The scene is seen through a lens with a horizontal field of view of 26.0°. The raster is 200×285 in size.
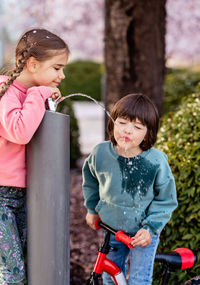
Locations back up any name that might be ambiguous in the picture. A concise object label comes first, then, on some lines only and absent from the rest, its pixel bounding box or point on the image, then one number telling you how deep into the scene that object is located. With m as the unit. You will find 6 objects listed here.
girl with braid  2.09
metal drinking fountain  2.08
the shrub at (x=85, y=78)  20.77
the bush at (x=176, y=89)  6.96
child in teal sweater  2.19
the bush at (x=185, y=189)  2.60
